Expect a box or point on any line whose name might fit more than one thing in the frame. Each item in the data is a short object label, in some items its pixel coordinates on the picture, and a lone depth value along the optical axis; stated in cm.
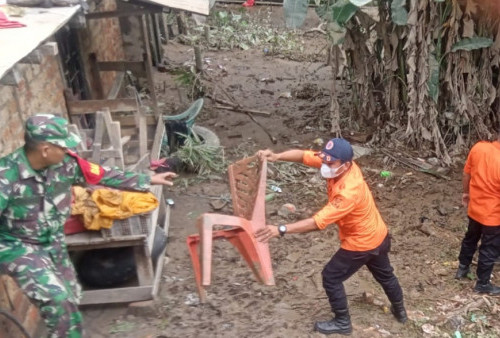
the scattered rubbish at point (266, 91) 1054
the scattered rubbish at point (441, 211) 612
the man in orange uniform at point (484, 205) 434
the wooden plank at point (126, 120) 688
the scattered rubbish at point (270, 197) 662
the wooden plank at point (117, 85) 717
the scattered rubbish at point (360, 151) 746
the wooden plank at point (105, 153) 471
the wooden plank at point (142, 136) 585
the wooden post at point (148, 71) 677
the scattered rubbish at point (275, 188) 679
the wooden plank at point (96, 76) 727
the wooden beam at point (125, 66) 685
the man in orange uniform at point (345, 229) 370
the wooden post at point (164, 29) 1365
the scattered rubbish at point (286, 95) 1012
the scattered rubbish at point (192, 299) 483
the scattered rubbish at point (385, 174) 696
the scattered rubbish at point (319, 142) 796
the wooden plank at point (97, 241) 436
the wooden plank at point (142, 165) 483
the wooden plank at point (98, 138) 466
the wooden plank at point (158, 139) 645
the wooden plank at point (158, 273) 469
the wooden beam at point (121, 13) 604
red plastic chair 349
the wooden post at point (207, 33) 1401
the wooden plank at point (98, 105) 583
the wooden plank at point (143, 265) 452
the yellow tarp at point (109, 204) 416
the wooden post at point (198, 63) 1111
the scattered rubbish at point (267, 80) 1127
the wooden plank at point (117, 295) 462
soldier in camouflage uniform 332
